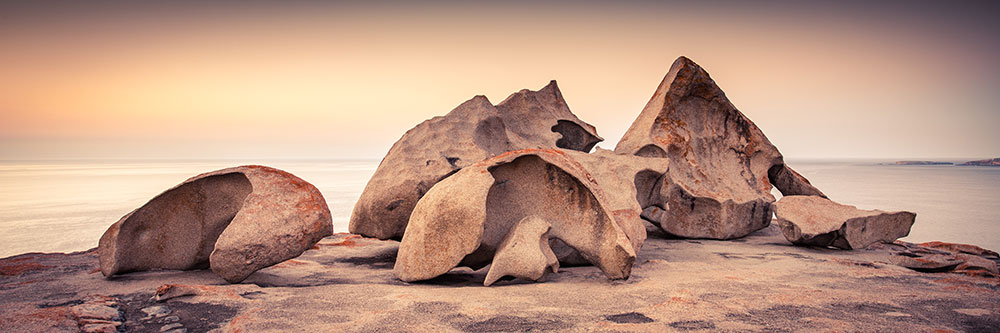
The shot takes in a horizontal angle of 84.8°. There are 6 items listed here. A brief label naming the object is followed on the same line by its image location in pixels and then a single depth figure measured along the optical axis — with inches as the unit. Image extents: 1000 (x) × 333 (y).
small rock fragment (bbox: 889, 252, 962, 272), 207.6
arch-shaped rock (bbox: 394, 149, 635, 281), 187.9
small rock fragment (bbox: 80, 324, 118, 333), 130.6
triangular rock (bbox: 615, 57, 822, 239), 306.2
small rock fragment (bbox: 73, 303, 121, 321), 140.1
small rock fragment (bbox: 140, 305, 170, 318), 145.9
